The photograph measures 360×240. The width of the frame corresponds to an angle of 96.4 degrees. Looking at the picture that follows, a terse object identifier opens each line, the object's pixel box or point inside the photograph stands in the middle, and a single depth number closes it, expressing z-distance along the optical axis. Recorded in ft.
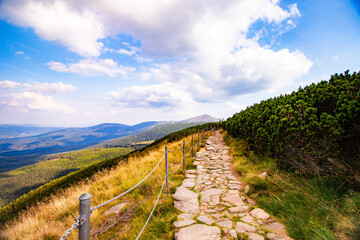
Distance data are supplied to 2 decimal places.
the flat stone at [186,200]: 12.62
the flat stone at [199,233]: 9.06
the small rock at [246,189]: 15.08
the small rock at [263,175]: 15.84
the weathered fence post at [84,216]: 5.10
